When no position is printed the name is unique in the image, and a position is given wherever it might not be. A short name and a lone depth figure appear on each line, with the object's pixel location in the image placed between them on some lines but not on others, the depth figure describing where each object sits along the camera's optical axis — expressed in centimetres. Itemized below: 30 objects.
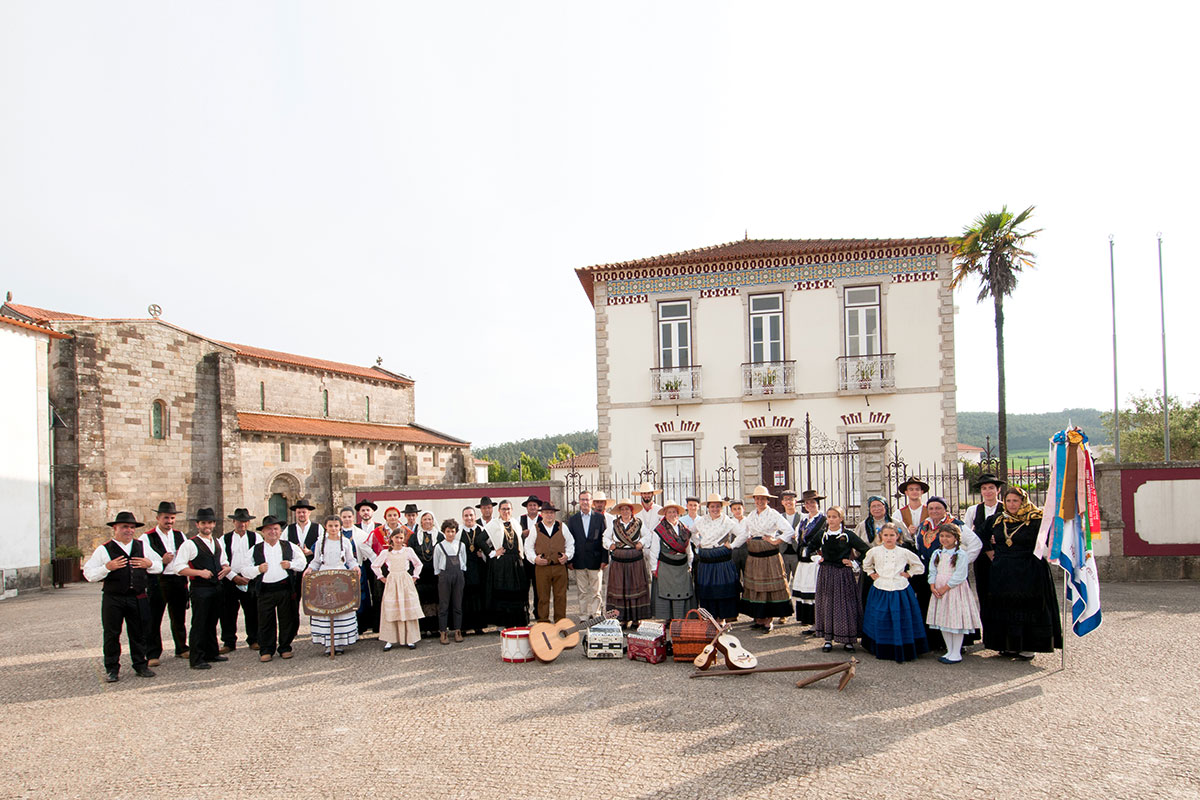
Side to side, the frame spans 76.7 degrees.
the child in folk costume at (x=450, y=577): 884
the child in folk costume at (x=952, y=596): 718
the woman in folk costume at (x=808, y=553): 830
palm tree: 1808
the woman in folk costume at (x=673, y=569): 874
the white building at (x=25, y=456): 1662
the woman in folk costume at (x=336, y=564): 841
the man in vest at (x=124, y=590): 738
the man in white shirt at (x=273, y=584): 819
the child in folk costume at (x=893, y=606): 727
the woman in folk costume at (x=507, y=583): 936
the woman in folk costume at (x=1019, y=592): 712
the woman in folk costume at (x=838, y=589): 770
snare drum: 769
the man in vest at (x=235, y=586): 846
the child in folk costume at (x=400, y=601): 856
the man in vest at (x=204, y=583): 787
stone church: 2222
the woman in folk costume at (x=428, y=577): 911
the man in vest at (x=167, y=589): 791
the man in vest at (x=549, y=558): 936
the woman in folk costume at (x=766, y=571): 866
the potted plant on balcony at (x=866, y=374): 1833
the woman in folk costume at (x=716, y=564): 881
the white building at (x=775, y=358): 1827
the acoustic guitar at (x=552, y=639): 761
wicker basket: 739
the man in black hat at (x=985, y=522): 754
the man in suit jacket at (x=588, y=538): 991
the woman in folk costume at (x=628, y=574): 905
